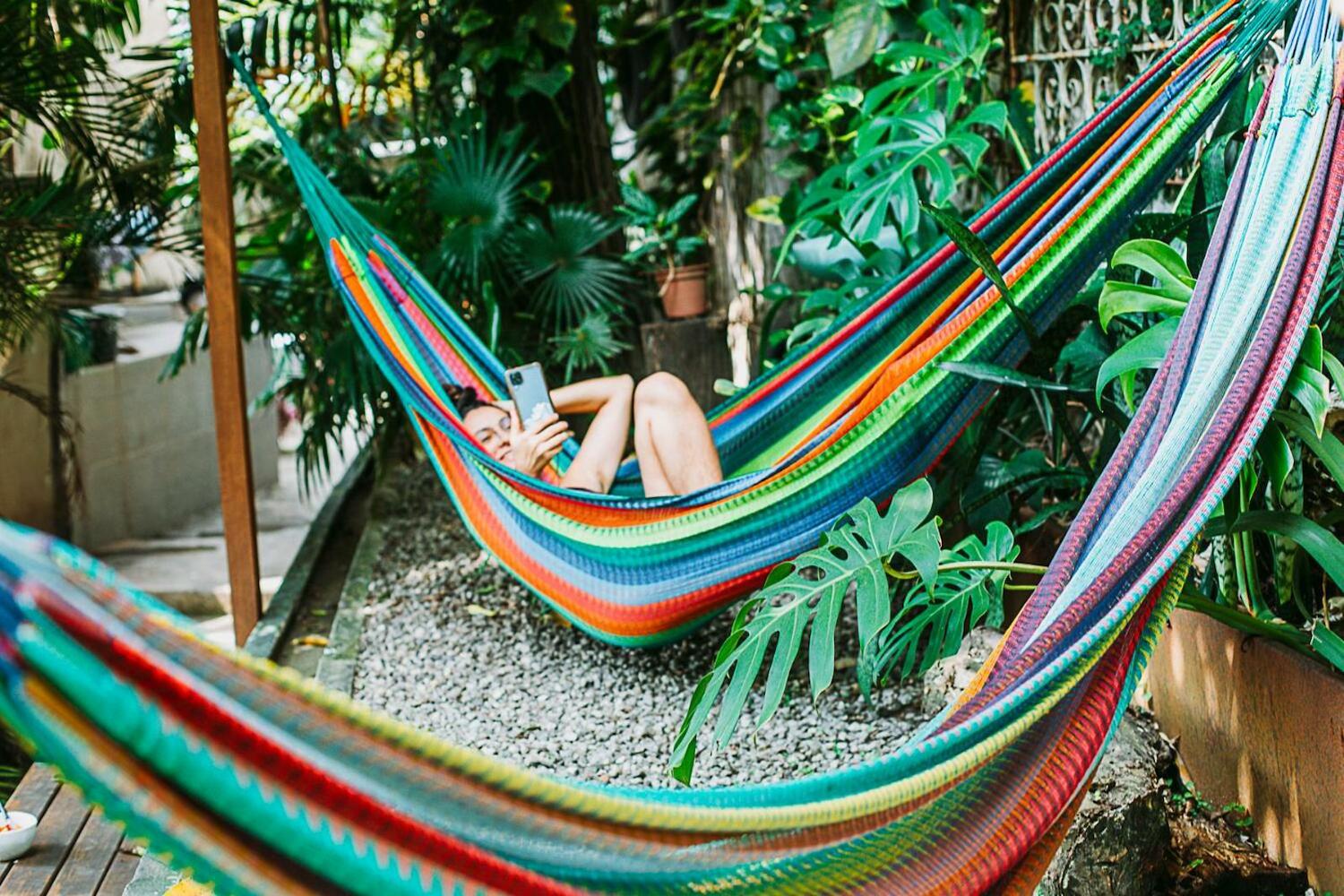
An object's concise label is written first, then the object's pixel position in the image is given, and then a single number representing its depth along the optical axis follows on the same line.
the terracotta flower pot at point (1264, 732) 1.55
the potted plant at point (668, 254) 3.99
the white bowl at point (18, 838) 1.84
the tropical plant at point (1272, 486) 1.47
